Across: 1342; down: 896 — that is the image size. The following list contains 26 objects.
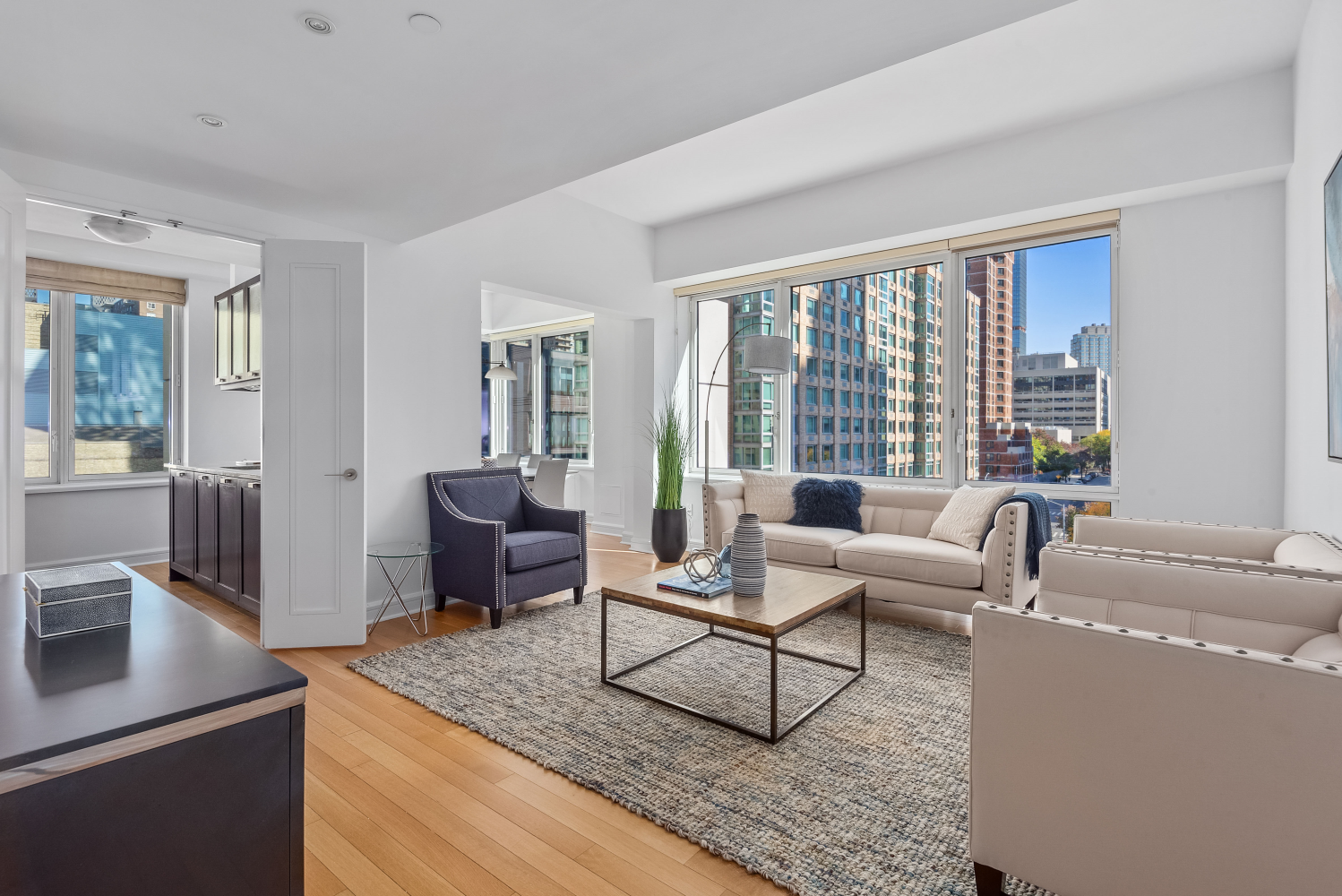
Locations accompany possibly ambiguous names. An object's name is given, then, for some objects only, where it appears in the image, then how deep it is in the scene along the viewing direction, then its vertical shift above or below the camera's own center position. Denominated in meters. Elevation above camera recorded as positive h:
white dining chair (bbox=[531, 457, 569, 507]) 5.64 -0.35
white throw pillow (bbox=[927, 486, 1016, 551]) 3.82 -0.43
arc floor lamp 4.37 +0.59
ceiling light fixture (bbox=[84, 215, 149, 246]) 3.80 +1.23
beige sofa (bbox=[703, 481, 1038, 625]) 3.46 -0.64
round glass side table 3.50 -0.73
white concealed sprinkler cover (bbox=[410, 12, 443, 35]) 1.91 +1.23
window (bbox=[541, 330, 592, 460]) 7.31 +0.53
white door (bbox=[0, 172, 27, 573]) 2.55 +0.31
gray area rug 1.79 -1.08
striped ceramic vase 2.81 -0.52
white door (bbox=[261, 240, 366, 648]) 3.41 -0.02
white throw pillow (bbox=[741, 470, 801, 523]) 4.84 -0.39
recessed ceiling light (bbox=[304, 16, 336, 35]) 1.93 +1.24
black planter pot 5.45 -0.77
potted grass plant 5.46 -0.43
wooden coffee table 2.41 -0.66
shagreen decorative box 1.09 -0.28
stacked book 2.80 -0.63
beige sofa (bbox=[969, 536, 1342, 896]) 1.17 -0.61
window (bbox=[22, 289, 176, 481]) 5.07 +0.45
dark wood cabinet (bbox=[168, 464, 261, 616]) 3.89 -0.60
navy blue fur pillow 4.58 -0.43
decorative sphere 2.98 -0.59
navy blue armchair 3.76 -0.60
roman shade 4.96 +1.26
